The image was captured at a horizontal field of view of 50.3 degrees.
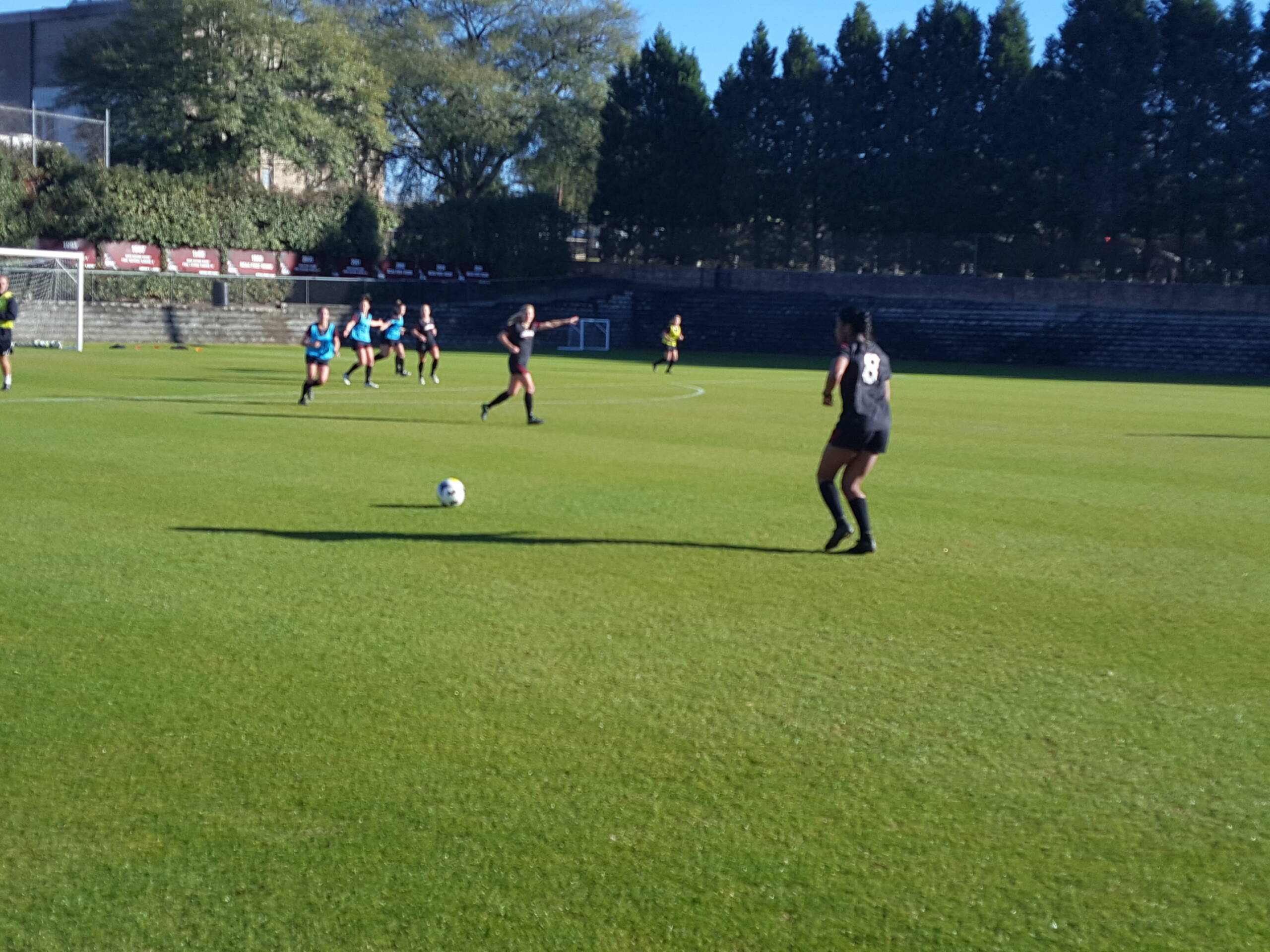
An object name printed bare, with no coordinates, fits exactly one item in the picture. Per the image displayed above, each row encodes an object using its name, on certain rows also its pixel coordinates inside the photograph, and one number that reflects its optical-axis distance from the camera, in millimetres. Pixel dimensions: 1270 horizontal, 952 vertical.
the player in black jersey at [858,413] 10188
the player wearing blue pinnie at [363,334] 27469
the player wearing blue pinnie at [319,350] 22344
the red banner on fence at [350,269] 59266
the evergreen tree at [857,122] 65438
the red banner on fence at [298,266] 56844
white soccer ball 12094
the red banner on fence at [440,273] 62469
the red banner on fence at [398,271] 61031
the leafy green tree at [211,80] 56000
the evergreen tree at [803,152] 66875
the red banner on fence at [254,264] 54469
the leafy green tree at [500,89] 68688
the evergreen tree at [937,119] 63438
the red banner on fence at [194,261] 51969
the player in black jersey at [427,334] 29839
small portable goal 55594
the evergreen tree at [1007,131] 62031
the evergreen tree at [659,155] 68500
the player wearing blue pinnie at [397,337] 30812
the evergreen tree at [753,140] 67562
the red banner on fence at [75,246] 49281
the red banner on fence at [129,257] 50312
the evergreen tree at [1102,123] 60062
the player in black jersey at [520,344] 19719
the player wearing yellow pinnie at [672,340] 37219
